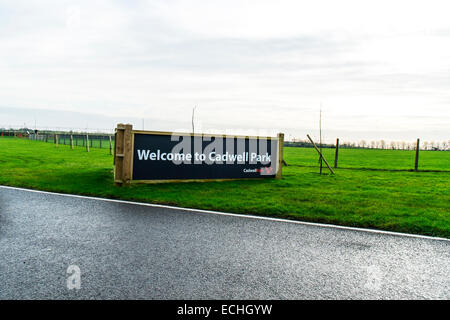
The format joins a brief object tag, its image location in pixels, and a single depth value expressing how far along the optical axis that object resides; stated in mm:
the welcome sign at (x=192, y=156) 11594
